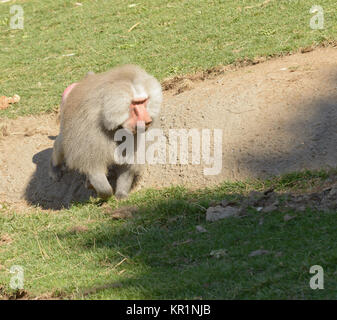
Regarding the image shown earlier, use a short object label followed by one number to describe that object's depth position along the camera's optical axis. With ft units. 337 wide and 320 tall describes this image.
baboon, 44.24
